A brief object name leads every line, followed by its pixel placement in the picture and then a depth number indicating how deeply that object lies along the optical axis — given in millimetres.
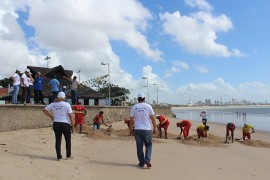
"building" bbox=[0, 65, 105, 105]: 24139
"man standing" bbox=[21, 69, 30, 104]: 10140
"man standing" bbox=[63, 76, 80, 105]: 12070
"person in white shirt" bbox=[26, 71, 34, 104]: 10658
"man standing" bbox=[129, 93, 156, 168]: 5103
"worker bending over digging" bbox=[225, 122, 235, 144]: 10004
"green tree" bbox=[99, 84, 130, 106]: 47837
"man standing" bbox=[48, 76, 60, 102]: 10762
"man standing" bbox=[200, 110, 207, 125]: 15668
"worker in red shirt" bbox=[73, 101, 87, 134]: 9573
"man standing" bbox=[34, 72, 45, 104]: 10668
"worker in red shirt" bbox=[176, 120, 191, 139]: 9880
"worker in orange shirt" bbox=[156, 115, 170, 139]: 9885
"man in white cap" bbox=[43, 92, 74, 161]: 5339
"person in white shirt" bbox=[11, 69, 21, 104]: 9724
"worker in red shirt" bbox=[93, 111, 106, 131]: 10720
